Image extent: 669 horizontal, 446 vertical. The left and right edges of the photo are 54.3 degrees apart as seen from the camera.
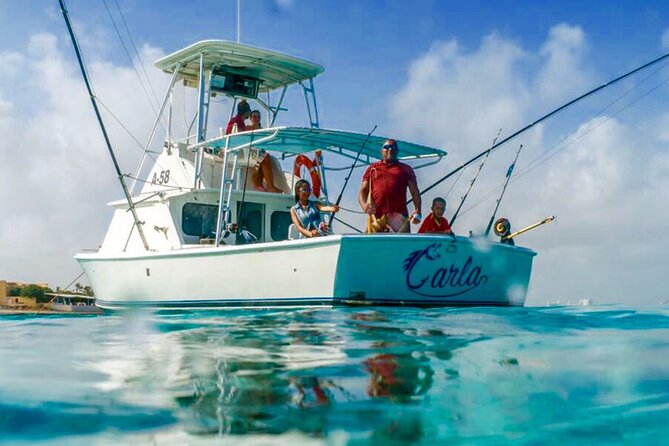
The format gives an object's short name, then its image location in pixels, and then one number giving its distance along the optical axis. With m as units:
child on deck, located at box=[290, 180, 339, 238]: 10.11
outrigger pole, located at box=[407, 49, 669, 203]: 9.27
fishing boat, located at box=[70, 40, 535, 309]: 8.78
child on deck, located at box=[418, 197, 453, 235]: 9.54
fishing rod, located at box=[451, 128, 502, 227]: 9.70
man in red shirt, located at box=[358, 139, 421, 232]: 9.48
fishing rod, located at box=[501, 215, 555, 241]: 9.40
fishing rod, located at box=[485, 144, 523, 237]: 9.69
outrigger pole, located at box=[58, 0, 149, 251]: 11.03
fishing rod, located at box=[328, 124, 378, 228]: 10.29
